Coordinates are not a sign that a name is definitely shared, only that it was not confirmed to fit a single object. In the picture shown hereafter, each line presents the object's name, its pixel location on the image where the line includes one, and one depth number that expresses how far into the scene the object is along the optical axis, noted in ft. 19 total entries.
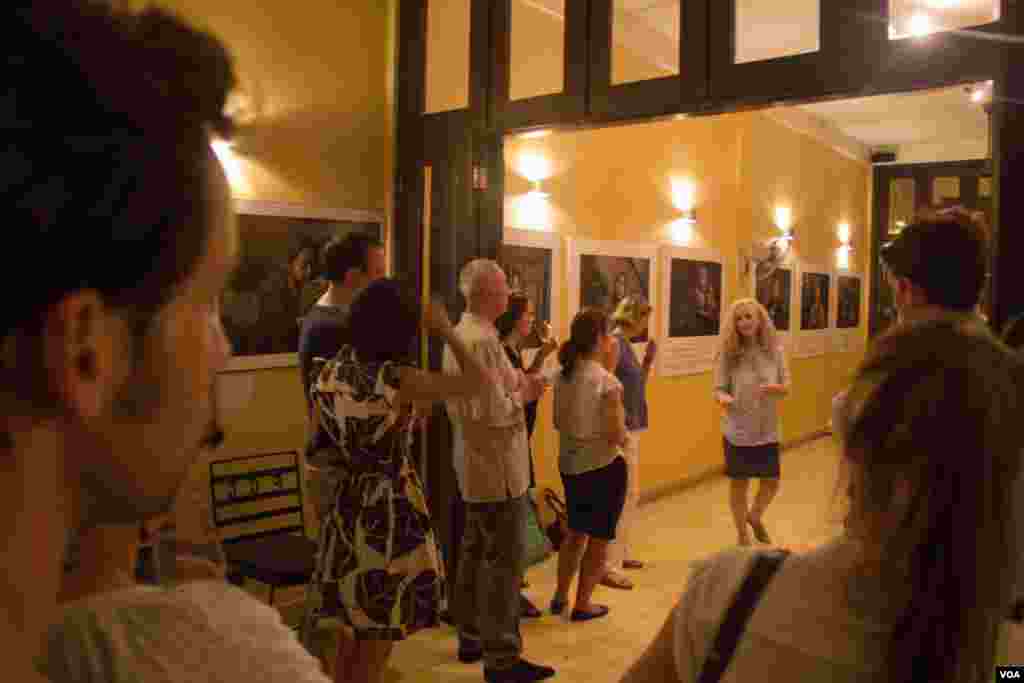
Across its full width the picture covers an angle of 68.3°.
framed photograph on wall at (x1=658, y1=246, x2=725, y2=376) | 25.71
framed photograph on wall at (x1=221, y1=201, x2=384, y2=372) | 14.16
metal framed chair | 11.94
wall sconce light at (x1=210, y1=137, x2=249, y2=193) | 13.94
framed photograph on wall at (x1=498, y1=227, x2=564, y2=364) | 19.49
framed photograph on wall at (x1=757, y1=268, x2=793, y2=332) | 31.24
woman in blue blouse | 18.08
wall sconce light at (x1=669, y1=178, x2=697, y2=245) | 26.05
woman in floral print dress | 9.32
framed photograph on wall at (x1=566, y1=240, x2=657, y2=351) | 22.16
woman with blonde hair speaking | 19.04
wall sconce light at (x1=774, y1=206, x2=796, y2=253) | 31.32
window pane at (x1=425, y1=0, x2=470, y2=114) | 15.98
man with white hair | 12.63
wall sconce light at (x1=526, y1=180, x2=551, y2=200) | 20.02
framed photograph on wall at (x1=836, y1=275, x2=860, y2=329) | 38.22
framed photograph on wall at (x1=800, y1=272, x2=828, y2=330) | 34.40
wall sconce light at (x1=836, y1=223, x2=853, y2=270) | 37.96
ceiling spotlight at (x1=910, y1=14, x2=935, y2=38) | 9.78
